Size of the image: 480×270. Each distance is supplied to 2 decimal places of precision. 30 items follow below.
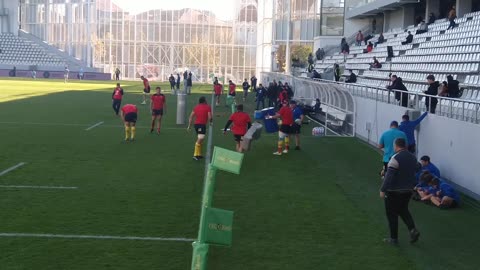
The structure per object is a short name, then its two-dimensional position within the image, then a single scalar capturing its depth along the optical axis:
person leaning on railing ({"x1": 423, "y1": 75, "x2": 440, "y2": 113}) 17.80
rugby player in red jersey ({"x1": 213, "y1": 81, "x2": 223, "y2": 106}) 40.53
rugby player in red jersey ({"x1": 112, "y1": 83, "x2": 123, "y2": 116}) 29.61
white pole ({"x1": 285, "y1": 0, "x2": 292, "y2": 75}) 68.41
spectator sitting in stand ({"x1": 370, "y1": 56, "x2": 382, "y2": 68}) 35.75
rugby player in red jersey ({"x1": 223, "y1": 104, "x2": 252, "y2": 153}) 18.48
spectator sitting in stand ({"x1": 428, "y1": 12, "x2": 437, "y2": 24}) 37.66
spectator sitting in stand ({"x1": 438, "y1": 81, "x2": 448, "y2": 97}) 18.42
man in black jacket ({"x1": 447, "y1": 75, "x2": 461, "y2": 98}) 19.48
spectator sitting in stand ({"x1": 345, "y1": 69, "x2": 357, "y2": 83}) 34.75
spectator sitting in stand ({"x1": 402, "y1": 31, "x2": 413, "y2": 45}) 36.22
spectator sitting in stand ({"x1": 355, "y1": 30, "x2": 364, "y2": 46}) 49.53
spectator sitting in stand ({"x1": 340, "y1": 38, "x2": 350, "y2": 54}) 48.31
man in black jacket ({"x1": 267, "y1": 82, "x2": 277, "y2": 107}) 38.12
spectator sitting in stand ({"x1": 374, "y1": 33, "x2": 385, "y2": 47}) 43.03
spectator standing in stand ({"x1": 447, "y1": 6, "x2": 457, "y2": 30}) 31.99
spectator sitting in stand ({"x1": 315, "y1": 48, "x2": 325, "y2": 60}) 56.25
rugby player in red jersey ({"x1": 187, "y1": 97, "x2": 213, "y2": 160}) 17.55
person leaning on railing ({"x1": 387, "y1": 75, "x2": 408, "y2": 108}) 19.75
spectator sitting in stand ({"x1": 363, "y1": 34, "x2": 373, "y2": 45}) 48.62
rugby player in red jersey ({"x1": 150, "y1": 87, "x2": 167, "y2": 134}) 23.25
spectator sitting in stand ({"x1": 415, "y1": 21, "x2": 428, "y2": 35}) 36.35
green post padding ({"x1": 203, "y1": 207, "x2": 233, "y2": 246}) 6.96
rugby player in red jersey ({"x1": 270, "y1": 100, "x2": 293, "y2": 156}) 19.06
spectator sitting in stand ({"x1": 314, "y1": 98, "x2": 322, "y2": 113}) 31.00
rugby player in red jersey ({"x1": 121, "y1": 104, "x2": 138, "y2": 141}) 20.72
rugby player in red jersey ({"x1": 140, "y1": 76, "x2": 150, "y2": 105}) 39.10
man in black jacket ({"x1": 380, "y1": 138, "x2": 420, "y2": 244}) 9.41
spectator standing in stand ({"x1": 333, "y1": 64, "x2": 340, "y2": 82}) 38.16
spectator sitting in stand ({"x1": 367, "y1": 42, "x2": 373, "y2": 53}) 42.60
